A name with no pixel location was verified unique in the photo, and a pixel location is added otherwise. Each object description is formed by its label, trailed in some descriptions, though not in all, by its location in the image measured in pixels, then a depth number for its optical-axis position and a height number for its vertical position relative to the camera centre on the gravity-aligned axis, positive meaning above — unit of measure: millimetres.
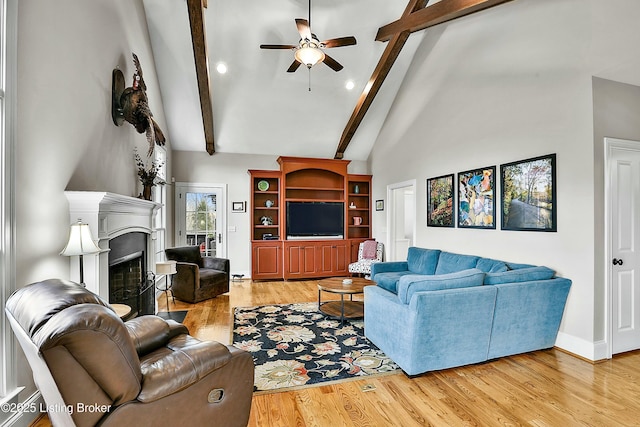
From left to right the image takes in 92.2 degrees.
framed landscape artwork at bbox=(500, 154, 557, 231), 3201 +259
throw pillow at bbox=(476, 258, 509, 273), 3471 -560
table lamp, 2207 -177
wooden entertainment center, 6477 +15
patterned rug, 2562 -1308
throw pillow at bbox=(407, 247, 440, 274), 4629 -661
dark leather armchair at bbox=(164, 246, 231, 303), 4648 -898
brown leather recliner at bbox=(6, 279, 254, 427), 1128 -690
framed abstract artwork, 3932 +260
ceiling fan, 3484 +2012
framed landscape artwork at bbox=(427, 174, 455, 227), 4633 +255
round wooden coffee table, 3809 -1228
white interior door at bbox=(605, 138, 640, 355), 2941 -243
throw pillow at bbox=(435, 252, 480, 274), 3955 -605
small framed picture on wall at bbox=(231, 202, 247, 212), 6656 +255
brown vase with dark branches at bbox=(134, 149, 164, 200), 4145 +552
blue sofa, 2467 -860
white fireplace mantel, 2445 -34
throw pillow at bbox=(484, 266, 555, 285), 2814 -550
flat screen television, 6641 -40
